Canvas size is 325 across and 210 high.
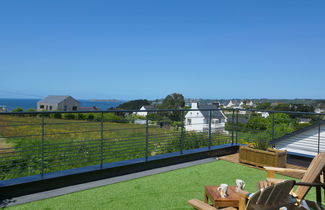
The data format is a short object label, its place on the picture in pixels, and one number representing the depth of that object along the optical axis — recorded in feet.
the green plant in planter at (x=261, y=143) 19.89
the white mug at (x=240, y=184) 9.90
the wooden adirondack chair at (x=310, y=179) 9.55
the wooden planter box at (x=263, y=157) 18.44
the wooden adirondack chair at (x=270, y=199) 7.84
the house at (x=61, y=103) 191.21
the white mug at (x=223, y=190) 9.71
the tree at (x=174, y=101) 172.78
